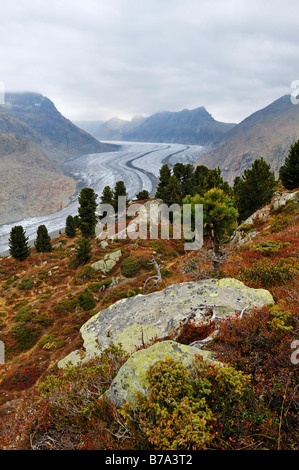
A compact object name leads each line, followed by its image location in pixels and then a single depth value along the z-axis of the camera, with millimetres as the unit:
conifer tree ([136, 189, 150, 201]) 60250
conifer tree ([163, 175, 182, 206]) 47438
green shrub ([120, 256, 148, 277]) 25766
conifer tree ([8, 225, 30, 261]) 38781
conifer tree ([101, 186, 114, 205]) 56431
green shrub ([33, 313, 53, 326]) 19594
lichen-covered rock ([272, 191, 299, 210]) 23219
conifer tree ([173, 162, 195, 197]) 55938
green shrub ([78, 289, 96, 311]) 20300
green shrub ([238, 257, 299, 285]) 8484
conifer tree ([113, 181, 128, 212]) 53219
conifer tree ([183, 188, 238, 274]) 11023
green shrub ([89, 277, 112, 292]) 23922
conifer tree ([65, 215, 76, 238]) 52644
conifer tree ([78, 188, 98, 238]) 42656
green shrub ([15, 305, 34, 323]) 20438
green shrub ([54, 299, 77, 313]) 21038
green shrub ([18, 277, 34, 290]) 28722
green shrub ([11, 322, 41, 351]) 17391
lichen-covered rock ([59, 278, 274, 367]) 7126
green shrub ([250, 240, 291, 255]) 11873
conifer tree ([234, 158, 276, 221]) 32031
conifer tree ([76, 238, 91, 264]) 31219
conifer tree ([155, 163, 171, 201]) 52194
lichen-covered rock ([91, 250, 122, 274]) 27850
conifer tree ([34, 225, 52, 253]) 43719
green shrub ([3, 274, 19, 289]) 30250
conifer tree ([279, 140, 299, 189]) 33284
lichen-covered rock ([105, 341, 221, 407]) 3811
